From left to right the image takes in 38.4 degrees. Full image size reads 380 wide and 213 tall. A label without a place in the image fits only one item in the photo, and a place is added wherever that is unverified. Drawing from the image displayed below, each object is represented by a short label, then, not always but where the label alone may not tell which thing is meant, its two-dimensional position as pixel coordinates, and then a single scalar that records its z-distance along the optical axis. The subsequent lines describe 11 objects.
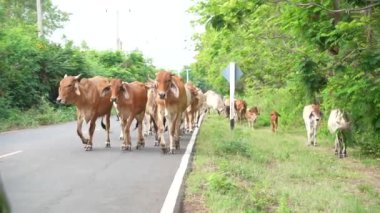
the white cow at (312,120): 18.80
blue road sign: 20.53
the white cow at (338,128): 15.84
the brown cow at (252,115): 28.02
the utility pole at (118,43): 61.61
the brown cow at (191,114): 20.33
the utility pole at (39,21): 32.78
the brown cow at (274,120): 24.56
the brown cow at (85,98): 13.50
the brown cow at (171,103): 12.49
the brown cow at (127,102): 13.55
